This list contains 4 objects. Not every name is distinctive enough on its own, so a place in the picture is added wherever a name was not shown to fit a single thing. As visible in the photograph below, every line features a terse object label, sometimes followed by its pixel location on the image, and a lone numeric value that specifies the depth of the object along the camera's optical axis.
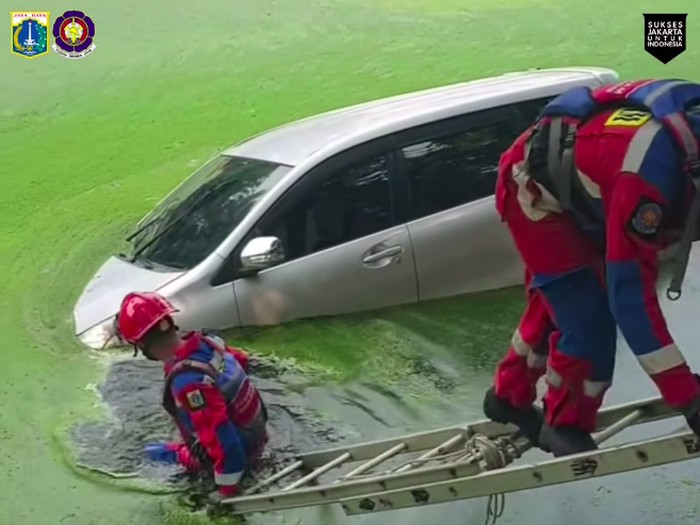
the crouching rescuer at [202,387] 4.36
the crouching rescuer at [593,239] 3.23
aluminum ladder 3.45
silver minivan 6.31
